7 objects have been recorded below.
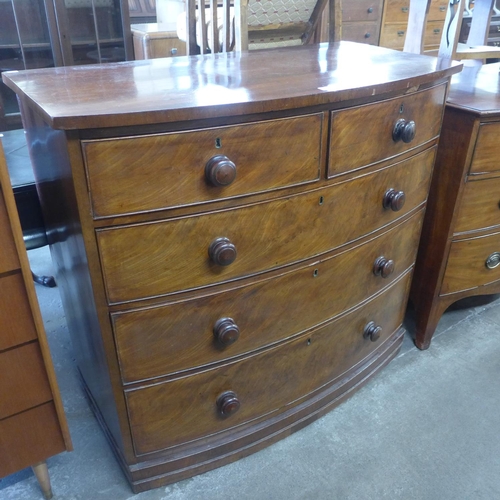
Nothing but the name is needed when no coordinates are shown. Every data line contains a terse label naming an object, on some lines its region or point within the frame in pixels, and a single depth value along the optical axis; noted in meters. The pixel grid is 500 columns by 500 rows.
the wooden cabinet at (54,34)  2.71
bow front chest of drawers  0.85
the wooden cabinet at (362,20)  3.40
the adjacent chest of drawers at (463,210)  1.38
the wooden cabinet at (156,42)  2.93
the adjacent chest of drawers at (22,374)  0.88
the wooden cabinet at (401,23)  3.52
